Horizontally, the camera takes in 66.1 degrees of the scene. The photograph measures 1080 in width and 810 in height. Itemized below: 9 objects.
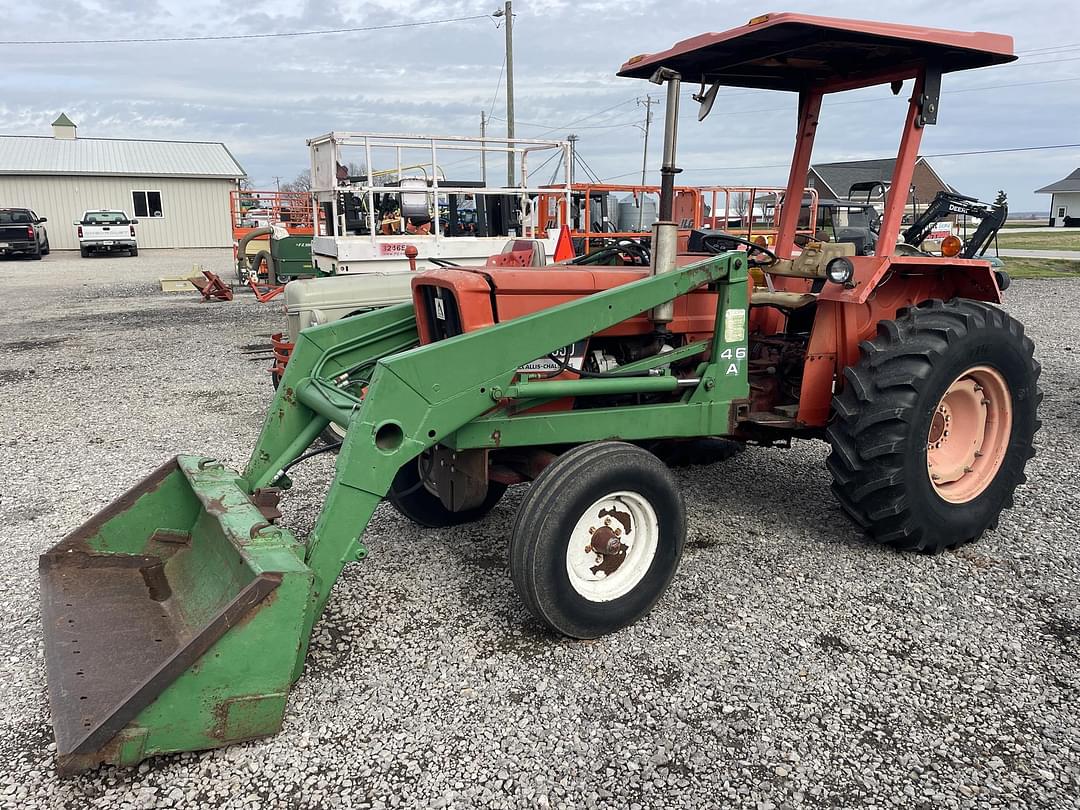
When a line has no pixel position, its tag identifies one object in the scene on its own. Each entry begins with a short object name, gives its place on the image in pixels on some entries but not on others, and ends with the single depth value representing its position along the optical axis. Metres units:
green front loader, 2.37
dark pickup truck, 25.77
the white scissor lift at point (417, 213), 10.09
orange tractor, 2.54
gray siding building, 31.47
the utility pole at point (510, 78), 21.77
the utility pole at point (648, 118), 37.51
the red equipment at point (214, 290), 15.45
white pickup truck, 27.00
